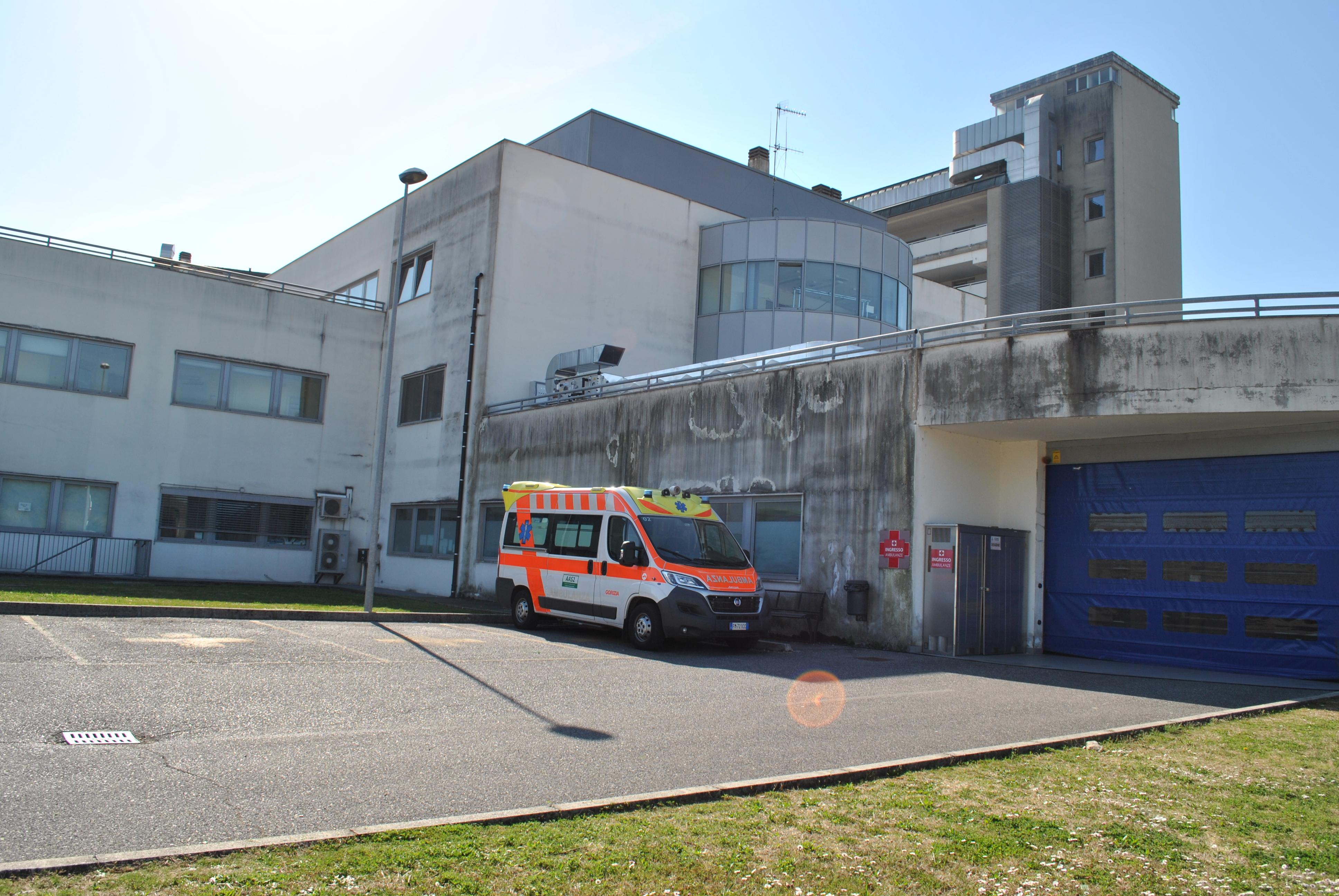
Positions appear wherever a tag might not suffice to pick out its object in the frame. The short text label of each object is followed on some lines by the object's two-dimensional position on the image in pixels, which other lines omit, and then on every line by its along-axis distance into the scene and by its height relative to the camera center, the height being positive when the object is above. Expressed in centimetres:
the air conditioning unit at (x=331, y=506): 2856 +75
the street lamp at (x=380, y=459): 1720 +142
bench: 1739 -86
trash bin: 1672 -63
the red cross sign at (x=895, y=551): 1641 +19
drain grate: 697 -151
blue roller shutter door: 1452 +25
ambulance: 1455 -29
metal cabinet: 1596 -40
